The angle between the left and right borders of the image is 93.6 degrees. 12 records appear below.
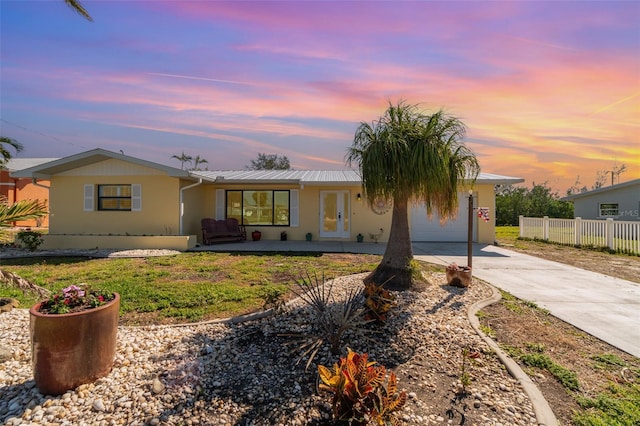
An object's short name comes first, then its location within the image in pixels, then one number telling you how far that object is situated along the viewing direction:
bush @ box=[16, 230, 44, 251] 10.29
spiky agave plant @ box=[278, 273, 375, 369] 3.02
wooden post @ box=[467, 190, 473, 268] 5.82
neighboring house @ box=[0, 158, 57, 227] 19.36
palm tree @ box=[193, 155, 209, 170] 36.00
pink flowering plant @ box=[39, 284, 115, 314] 2.55
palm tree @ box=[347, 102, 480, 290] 4.74
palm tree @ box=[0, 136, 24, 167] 9.30
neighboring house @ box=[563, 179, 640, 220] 18.81
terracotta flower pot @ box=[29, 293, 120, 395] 2.39
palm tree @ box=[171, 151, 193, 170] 36.03
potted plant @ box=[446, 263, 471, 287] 5.40
